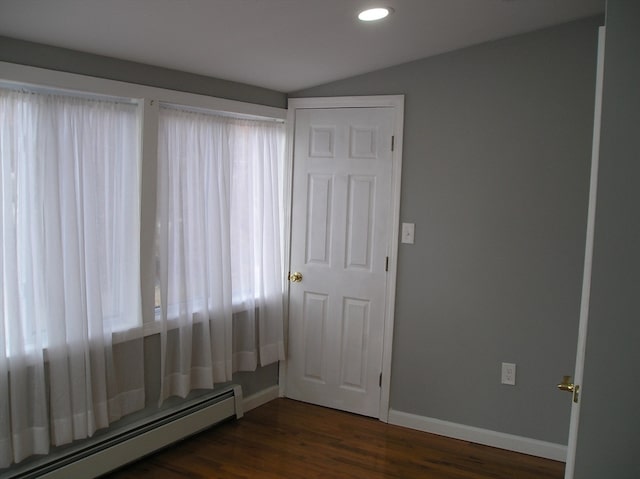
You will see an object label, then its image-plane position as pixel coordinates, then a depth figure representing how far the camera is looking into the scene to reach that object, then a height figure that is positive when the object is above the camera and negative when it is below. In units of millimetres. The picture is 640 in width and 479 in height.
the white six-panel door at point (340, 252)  3660 -417
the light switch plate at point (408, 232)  3576 -253
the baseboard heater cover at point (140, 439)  2584 -1330
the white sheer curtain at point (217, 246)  3125 -360
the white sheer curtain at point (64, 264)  2391 -380
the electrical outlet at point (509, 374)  3361 -1063
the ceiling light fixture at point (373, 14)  2492 +795
